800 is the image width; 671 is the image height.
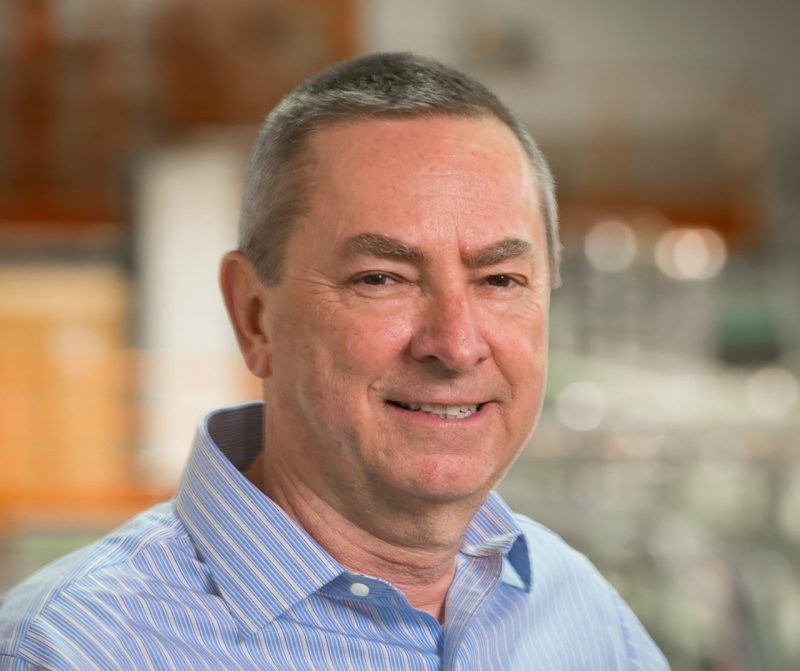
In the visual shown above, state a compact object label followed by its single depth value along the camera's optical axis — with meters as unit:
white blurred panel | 10.38
